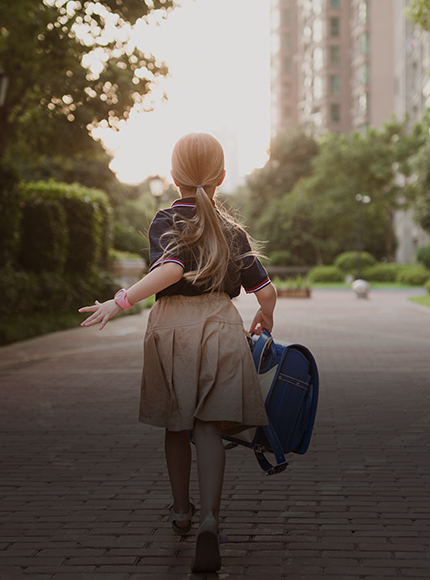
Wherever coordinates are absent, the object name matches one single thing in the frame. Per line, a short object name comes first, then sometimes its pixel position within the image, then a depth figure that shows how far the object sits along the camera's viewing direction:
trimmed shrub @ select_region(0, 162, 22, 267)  13.33
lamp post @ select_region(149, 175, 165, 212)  19.47
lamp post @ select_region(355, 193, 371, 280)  41.47
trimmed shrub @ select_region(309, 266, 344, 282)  46.09
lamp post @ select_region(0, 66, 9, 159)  14.94
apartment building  74.38
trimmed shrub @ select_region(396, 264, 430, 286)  39.16
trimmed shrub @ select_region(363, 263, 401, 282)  43.75
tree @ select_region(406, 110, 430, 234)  28.08
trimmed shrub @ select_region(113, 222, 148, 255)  30.77
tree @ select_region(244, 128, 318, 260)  63.69
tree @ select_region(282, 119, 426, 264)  47.34
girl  2.79
